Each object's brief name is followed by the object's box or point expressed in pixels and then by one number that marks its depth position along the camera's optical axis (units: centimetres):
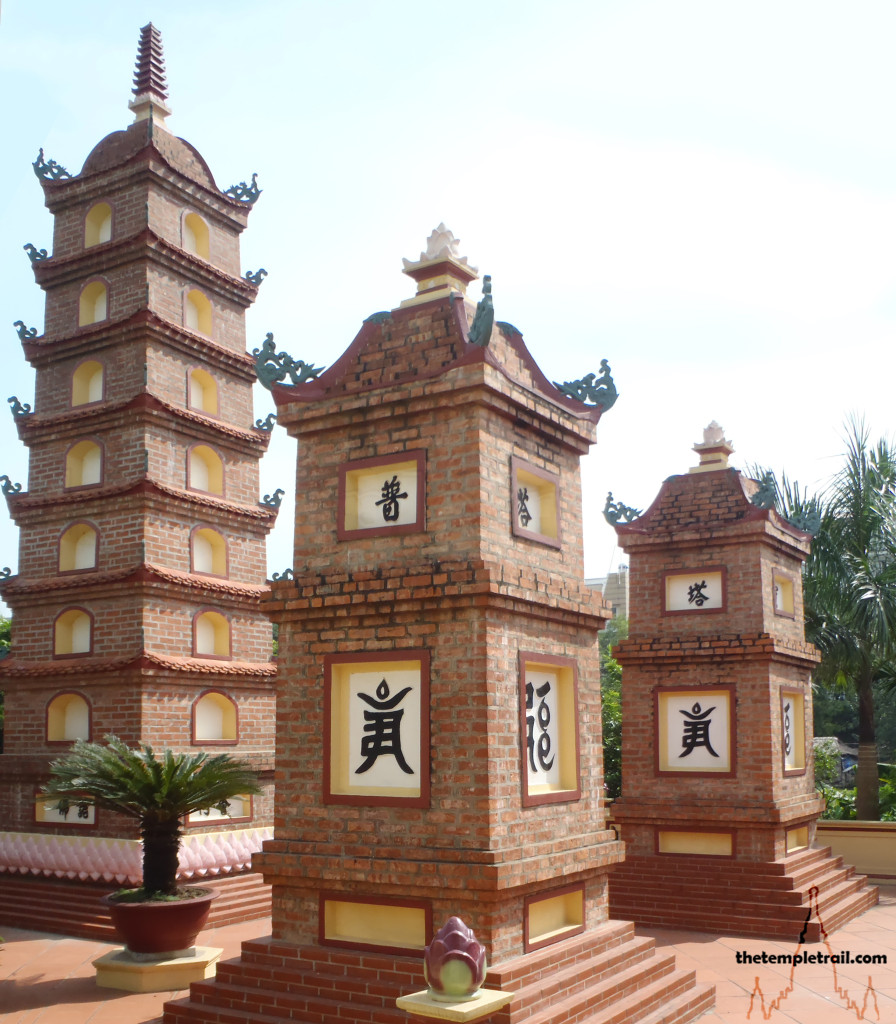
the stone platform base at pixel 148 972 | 1041
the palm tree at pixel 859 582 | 1873
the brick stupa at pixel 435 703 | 782
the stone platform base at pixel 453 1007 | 597
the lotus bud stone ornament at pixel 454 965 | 611
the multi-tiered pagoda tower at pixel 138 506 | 1475
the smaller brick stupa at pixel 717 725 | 1378
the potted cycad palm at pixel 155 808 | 1063
